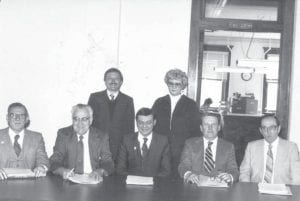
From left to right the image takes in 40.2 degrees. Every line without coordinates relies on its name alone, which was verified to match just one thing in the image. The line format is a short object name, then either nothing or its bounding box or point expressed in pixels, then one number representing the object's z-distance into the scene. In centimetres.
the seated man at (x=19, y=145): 330
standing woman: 397
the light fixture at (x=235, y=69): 1063
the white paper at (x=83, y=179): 263
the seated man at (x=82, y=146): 329
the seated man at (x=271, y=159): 334
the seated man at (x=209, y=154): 327
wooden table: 225
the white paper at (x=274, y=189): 255
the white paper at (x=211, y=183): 270
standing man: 410
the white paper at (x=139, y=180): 266
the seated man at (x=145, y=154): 340
